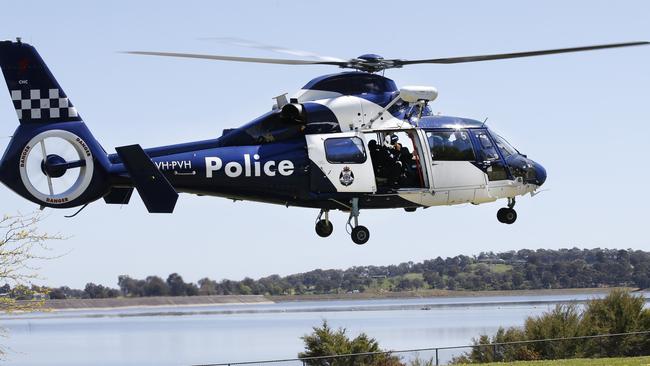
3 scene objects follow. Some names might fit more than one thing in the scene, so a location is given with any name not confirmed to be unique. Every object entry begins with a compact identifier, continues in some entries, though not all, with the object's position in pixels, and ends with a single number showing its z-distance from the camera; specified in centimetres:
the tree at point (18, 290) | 2958
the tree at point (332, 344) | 5119
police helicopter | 2734
